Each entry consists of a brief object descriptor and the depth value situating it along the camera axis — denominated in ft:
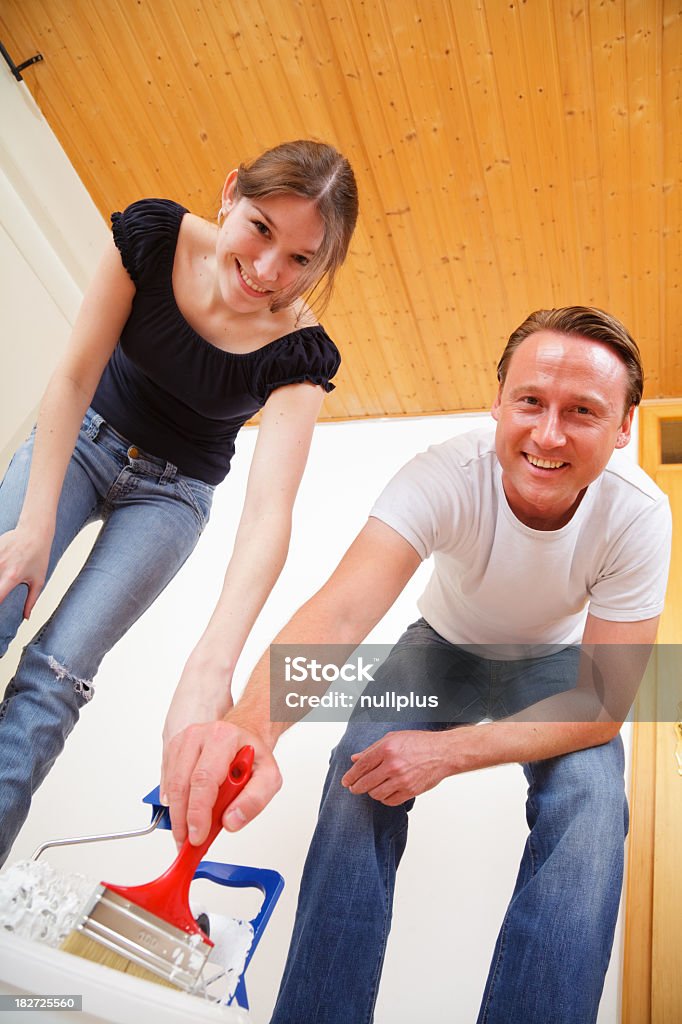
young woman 3.05
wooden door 3.65
